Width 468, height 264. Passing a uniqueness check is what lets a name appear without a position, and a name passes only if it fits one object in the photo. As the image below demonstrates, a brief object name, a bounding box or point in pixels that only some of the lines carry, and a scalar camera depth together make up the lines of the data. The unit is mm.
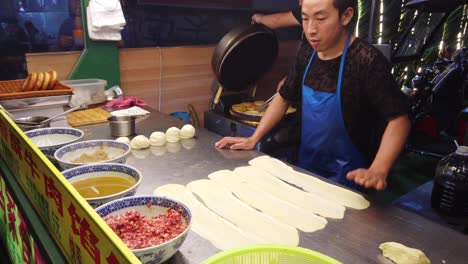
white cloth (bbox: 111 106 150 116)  2727
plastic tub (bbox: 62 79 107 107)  2891
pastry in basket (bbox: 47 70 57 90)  2484
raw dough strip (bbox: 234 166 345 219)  1375
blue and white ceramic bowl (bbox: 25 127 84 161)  1866
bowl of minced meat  929
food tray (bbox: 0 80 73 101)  2271
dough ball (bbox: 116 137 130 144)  2003
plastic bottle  2133
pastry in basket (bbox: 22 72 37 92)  2408
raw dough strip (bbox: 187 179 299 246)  1206
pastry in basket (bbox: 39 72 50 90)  2436
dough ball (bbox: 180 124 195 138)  2209
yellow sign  657
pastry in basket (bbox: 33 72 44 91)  2416
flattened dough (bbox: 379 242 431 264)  1034
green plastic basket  822
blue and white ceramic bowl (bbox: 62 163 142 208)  1312
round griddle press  2836
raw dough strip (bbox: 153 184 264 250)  1168
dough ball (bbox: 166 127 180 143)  2148
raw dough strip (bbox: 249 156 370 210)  1451
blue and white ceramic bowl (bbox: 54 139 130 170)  1576
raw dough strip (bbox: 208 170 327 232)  1287
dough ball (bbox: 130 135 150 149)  2011
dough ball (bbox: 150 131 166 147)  2069
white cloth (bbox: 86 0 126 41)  3046
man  1837
